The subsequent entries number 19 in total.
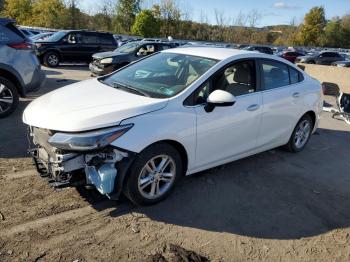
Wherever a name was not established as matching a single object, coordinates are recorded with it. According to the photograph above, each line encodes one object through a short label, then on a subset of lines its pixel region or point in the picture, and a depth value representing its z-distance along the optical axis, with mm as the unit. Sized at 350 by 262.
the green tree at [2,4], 48938
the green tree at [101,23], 47659
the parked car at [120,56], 13109
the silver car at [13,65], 6894
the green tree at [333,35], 63688
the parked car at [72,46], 16047
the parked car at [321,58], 30298
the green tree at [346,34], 65781
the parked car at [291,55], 31197
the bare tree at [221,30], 59306
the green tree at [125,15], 46562
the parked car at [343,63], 27031
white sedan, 3590
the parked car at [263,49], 32431
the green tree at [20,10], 44281
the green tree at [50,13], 41312
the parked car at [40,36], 19628
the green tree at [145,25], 42125
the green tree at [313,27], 60562
